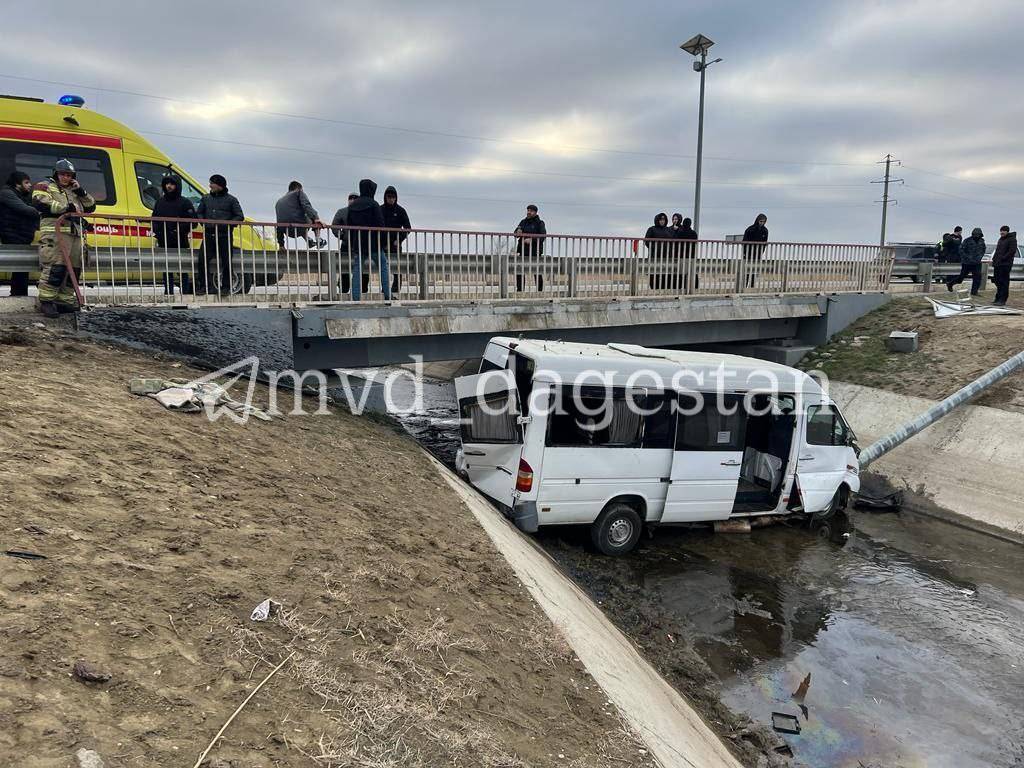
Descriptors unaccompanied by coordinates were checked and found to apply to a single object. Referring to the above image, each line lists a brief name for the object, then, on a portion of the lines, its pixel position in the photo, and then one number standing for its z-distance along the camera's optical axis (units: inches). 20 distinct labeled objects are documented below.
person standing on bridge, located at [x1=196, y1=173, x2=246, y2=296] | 353.7
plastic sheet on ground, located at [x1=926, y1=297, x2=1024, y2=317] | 626.5
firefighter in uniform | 297.4
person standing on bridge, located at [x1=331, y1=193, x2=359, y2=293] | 392.5
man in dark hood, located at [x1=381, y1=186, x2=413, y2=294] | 414.3
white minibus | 307.1
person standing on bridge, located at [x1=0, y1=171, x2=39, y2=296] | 333.4
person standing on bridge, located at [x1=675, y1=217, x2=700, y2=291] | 536.4
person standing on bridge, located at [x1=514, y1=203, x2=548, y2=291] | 460.1
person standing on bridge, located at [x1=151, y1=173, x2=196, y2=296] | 367.9
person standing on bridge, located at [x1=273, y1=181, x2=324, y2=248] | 409.1
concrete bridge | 343.9
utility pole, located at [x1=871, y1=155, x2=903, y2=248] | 2352.4
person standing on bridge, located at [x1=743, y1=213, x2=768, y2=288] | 581.3
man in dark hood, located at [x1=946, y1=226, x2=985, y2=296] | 748.0
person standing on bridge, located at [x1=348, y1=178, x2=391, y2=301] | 401.1
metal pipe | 461.4
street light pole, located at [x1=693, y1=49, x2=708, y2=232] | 664.4
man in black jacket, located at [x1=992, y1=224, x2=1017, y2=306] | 613.3
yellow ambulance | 386.0
